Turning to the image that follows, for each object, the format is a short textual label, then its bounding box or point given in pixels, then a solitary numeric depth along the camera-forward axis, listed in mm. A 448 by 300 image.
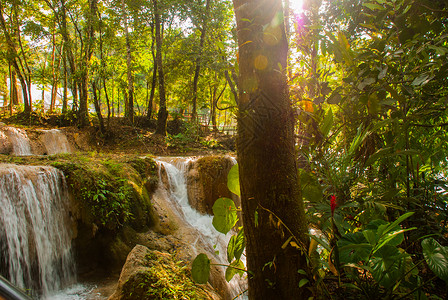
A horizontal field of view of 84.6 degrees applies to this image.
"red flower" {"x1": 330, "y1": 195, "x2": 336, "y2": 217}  1012
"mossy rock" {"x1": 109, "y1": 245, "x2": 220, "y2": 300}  2451
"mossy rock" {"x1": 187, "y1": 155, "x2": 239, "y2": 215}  7957
